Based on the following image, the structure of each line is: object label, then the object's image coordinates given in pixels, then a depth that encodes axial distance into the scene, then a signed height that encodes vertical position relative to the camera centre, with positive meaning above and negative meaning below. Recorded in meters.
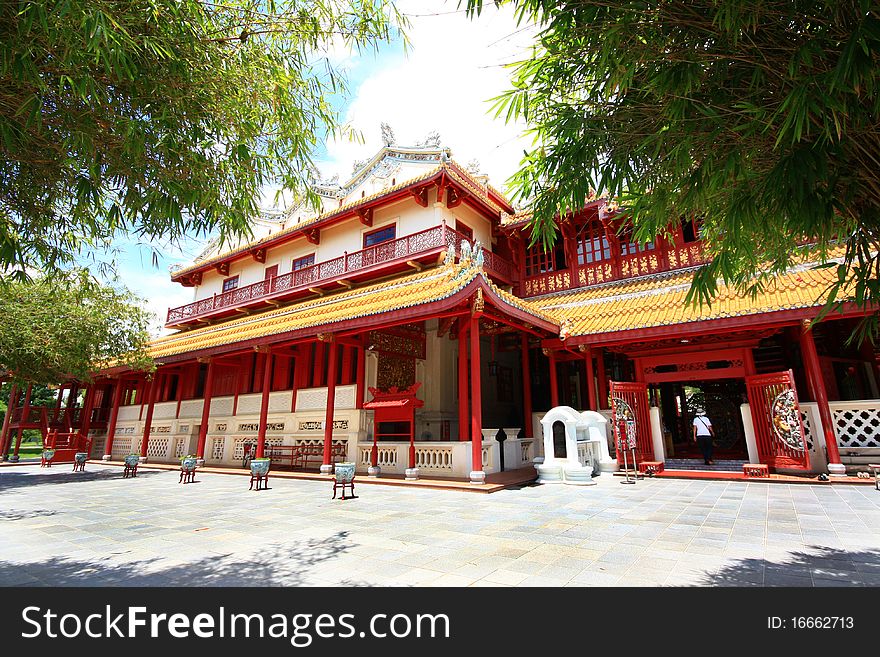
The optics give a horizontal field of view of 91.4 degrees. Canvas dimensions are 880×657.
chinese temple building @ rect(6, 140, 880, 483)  8.50 +2.07
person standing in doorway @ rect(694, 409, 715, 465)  10.30 -0.10
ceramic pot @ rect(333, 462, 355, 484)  7.27 -0.68
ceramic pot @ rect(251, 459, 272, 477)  8.54 -0.67
